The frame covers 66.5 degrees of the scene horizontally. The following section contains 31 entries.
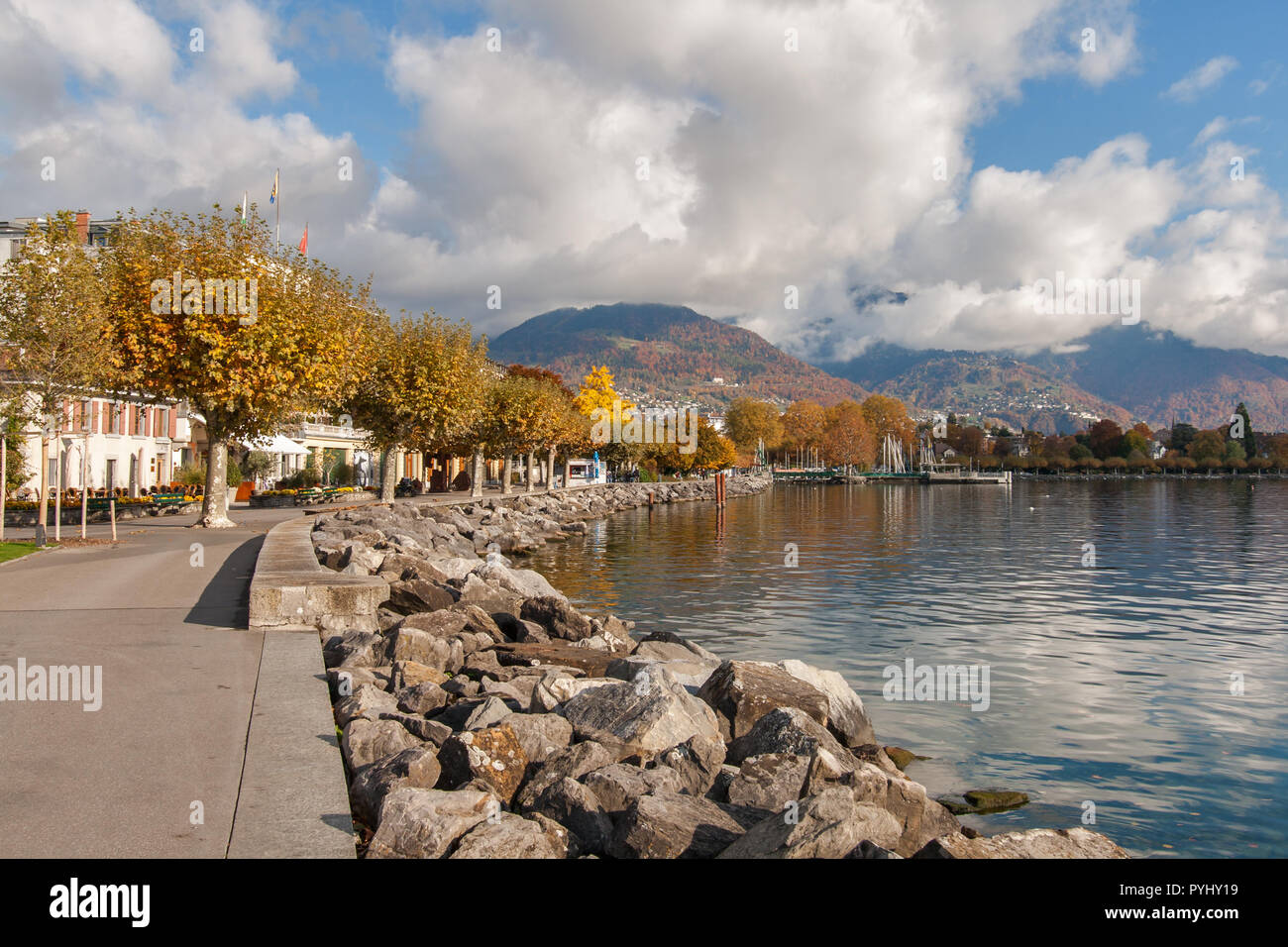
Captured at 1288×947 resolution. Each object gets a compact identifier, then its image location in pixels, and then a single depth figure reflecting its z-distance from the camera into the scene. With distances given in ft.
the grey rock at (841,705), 39.70
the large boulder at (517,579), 71.77
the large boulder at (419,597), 54.24
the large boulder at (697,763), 27.96
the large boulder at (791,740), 29.89
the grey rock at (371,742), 26.04
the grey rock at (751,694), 36.47
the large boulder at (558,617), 56.54
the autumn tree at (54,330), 86.69
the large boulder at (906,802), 26.66
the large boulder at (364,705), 29.94
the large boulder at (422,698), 32.86
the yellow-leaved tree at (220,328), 95.55
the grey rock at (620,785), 24.50
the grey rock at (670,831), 21.83
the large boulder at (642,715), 30.19
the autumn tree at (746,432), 649.61
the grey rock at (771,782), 26.35
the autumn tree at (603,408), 334.24
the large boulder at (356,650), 38.37
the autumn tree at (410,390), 151.23
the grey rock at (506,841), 20.02
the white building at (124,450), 149.89
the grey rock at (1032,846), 21.22
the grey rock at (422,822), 19.99
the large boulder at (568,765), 25.23
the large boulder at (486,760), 25.49
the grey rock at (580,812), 22.86
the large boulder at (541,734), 28.07
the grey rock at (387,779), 23.17
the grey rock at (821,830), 19.98
